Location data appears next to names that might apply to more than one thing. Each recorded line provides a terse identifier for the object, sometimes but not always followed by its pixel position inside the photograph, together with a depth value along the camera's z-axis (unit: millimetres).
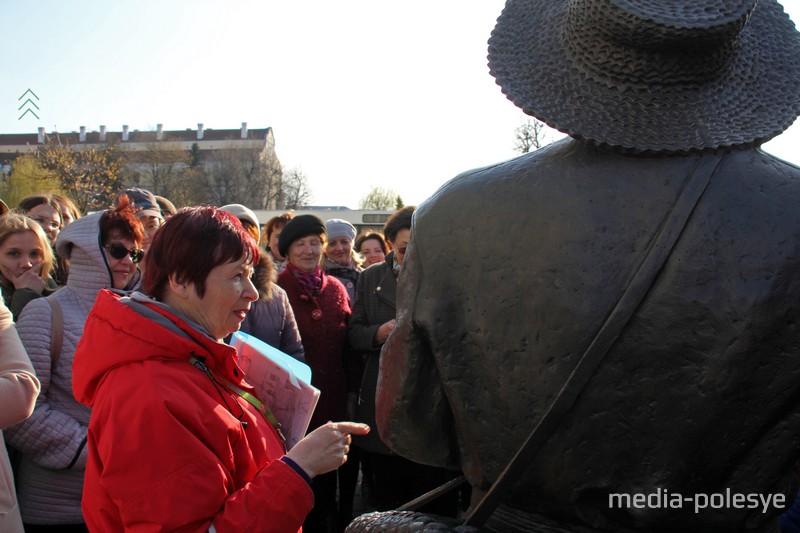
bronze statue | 1262
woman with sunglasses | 2820
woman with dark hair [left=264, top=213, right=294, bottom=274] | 5996
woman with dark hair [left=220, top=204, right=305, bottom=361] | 4164
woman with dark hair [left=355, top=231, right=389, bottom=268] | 6785
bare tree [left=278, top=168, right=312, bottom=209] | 59844
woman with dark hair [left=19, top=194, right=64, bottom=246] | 4922
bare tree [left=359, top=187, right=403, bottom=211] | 69250
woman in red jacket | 1668
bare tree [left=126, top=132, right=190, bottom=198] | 52562
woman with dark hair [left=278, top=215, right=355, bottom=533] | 4484
